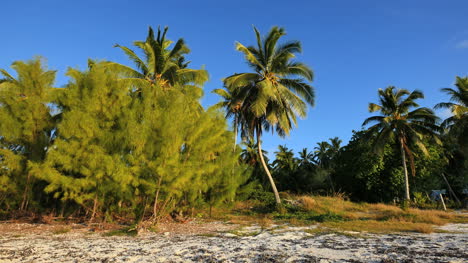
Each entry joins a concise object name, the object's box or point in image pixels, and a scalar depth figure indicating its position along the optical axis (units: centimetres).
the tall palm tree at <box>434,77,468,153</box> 1904
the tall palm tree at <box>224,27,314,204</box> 1675
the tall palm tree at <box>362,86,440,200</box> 2058
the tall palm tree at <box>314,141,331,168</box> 4125
